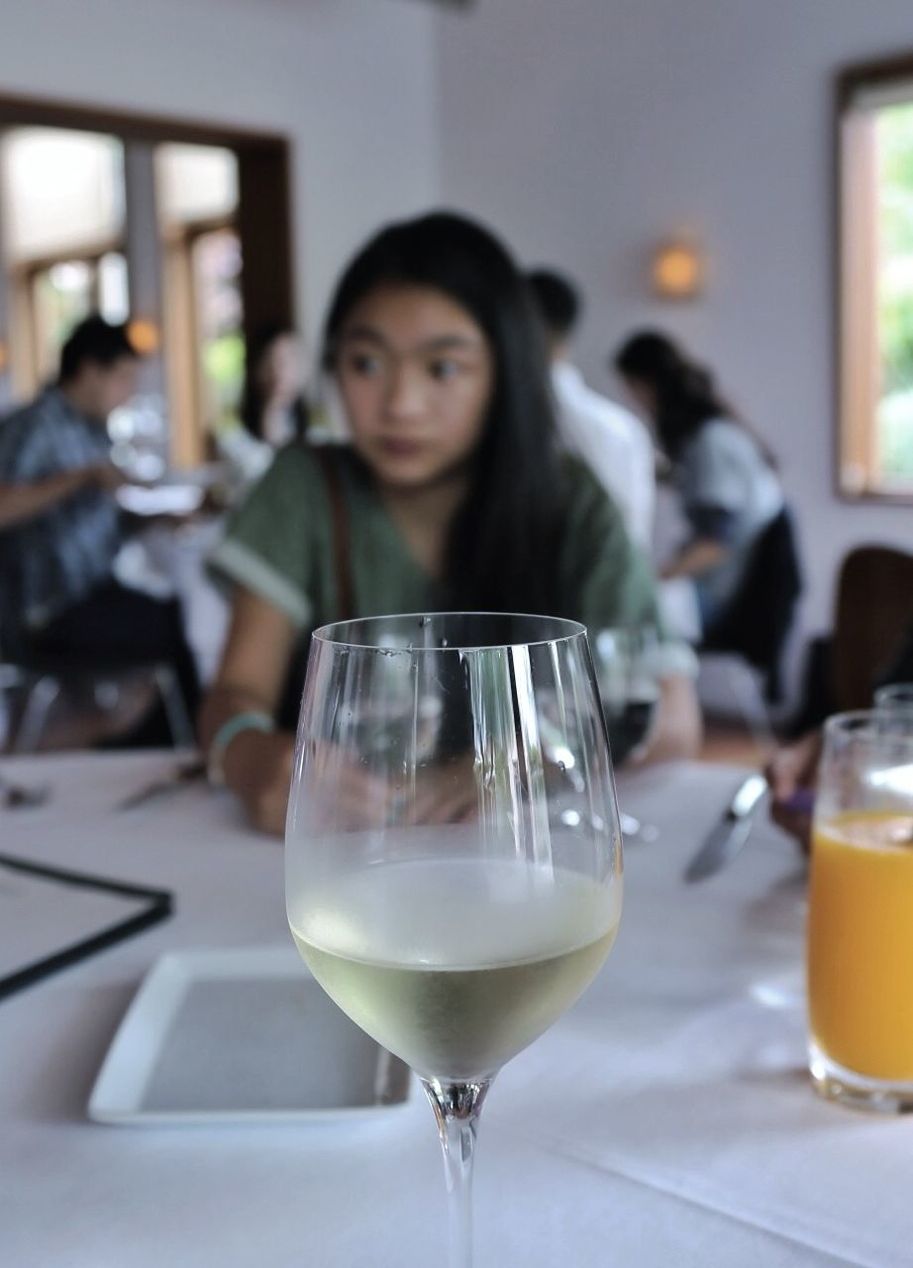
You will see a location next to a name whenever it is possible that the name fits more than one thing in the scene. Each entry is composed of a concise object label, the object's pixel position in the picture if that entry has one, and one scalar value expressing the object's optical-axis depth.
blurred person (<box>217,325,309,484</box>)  4.70
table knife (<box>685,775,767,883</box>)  0.86
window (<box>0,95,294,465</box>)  8.80
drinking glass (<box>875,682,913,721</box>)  0.82
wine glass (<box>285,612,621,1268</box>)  0.37
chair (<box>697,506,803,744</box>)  3.42
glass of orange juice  0.55
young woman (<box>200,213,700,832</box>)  1.46
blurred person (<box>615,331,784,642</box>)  3.54
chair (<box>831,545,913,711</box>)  1.58
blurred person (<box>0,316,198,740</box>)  3.36
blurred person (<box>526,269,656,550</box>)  2.97
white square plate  0.55
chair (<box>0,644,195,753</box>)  3.35
